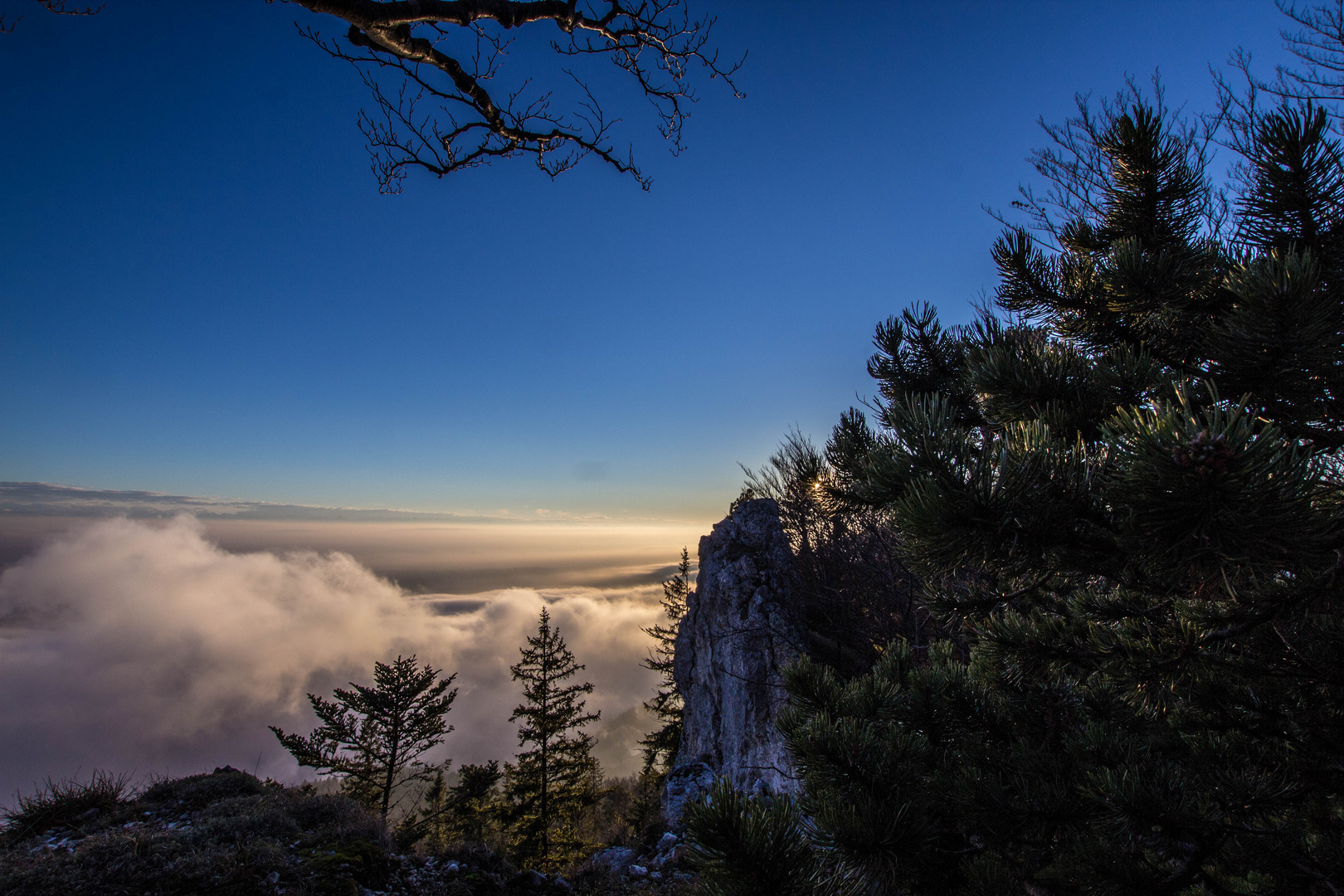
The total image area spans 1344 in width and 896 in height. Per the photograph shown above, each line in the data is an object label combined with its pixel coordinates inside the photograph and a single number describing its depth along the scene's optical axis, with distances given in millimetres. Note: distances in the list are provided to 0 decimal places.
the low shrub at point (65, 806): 6016
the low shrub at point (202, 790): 7241
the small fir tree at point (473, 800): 16116
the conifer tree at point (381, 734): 14219
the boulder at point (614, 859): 8709
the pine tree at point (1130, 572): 969
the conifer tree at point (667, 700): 19656
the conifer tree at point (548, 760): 17875
